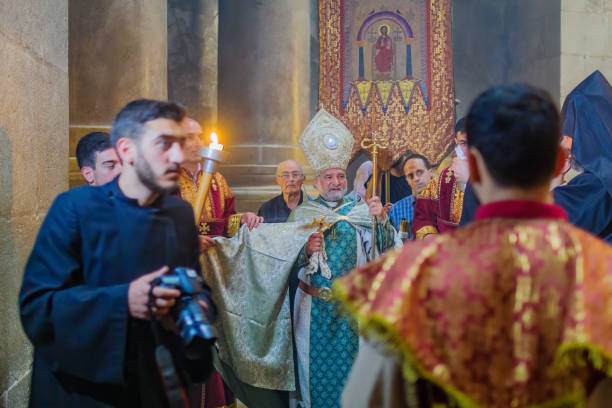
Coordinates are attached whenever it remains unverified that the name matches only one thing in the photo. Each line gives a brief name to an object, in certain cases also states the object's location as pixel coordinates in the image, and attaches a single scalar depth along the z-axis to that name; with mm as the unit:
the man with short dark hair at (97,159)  3029
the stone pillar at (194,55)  8039
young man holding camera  1827
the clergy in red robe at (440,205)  4492
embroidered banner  7930
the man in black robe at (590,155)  3389
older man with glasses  5328
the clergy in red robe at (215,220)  4148
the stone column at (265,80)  7219
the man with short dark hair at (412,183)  5867
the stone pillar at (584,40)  7066
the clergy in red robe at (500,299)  1324
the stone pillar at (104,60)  4898
